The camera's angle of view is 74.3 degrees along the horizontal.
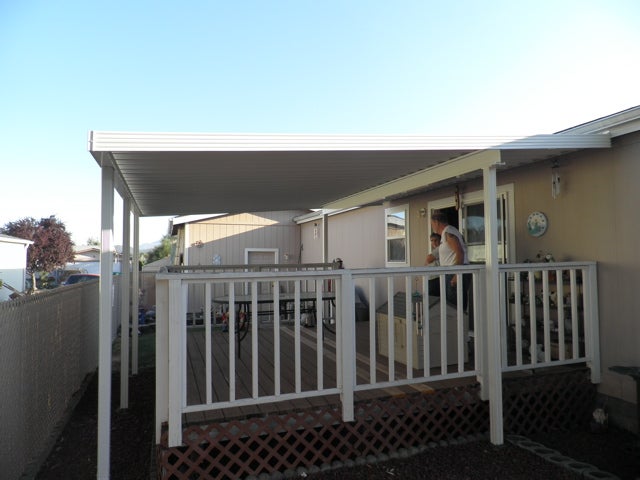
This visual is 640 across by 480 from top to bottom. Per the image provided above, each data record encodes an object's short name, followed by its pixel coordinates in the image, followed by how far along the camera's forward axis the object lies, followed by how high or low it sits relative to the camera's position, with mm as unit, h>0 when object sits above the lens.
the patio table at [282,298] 4452 -474
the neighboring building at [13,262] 14562 -65
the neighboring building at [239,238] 11875 +572
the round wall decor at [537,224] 4242 +319
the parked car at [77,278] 14719 -649
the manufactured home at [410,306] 2770 -423
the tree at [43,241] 21953 +973
